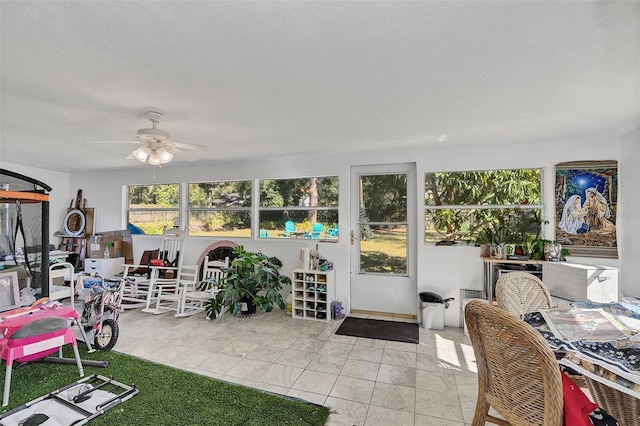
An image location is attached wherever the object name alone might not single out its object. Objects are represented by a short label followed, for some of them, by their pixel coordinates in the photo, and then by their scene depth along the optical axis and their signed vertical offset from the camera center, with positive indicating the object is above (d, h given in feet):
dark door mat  11.05 -4.53
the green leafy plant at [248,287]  13.05 -3.26
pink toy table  6.93 -2.95
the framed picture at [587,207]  10.54 +0.40
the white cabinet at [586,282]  8.97 -2.03
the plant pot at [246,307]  13.46 -4.17
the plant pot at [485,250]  11.84 -1.33
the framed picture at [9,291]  8.52 -2.25
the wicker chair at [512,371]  3.65 -2.18
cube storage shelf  13.00 -3.51
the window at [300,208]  14.44 +0.44
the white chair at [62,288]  10.36 -2.72
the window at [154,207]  17.69 +0.54
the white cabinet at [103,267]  16.61 -2.94
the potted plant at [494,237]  11.55 -0.78
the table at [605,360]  3.34 -1.80
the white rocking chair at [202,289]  13.44 -3.58
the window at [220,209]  16.17 +0.40
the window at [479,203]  11.71 +0.61
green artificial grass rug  6.48 -4.49
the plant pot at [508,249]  11.34 -1.22
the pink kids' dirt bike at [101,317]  9.66 -3.45
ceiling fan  7.94 +2.02
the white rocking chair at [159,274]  14.24 -2.99
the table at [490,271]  11.20 -2.14
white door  13.30 -1.03
